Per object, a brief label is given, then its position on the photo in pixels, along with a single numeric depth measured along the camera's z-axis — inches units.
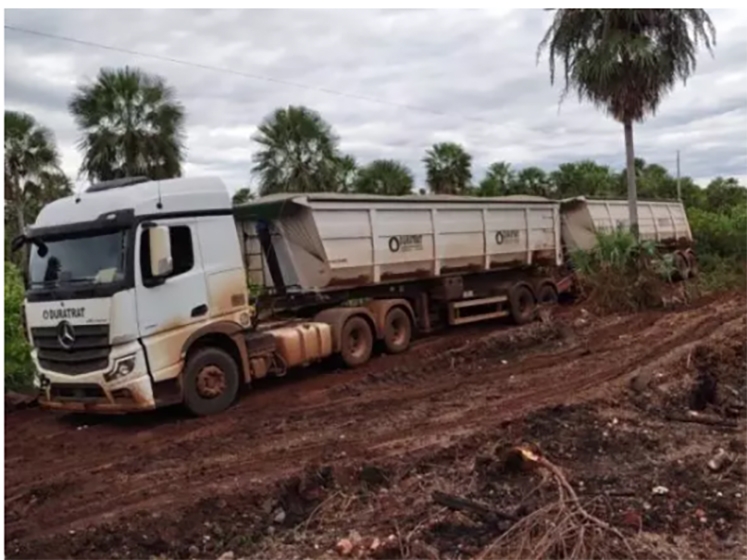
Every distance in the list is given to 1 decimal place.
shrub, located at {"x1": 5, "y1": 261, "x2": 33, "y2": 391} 385.4
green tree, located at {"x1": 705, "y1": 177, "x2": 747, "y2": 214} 1347.2
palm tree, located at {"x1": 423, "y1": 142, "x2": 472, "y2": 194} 1248.2
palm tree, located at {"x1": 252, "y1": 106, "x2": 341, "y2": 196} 889.5
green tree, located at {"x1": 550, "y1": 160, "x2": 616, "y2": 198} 1283.2
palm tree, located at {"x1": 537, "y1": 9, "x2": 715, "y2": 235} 681.0
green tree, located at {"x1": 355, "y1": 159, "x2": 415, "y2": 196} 1055.6
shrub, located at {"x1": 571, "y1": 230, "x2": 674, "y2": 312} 588.1
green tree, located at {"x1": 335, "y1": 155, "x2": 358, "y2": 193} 959.6
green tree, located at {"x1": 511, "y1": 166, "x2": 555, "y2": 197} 1279.5
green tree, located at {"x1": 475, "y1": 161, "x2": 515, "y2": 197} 1252.6
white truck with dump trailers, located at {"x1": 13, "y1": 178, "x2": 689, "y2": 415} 301.0
